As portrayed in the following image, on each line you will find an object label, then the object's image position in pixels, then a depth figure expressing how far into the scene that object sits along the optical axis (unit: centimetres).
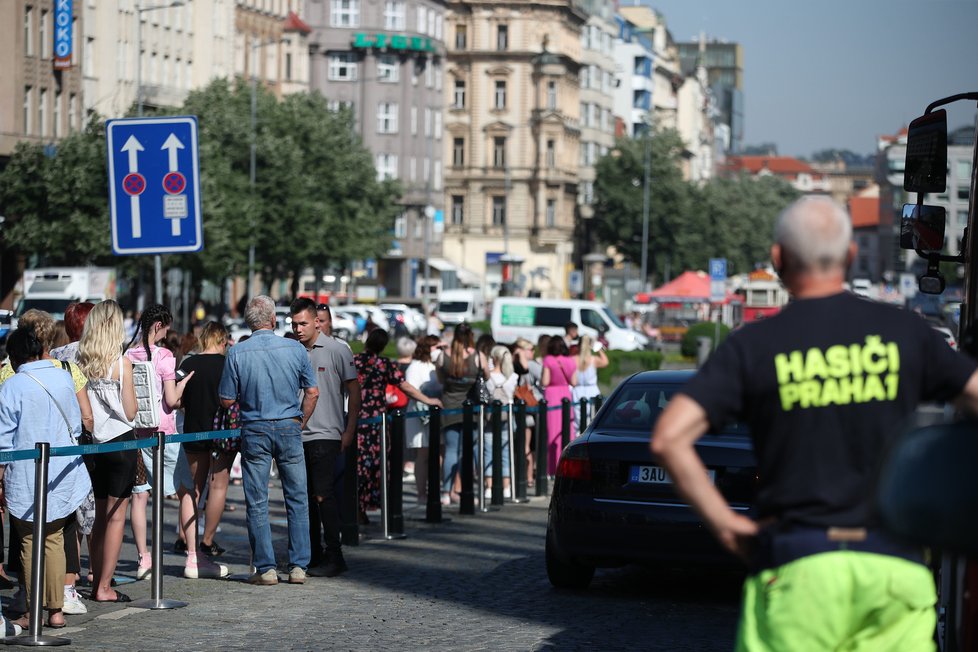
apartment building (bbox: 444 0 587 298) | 12162
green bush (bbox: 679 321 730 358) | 6500
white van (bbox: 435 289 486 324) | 8794
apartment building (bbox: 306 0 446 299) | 10981
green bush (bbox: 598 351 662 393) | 4803
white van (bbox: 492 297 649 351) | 6056
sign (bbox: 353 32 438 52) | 10900
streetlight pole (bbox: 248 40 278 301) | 6694
